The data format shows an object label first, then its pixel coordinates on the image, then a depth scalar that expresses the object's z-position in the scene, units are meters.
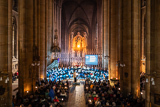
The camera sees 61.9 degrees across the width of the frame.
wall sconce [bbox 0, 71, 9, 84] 8.52
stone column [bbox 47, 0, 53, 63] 27.56
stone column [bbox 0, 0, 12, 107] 8.87
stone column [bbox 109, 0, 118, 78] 19.67
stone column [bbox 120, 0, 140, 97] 12.55
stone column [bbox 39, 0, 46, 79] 19.41
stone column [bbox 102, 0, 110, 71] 26.02
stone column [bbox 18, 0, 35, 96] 13.48
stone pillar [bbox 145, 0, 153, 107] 8.98
